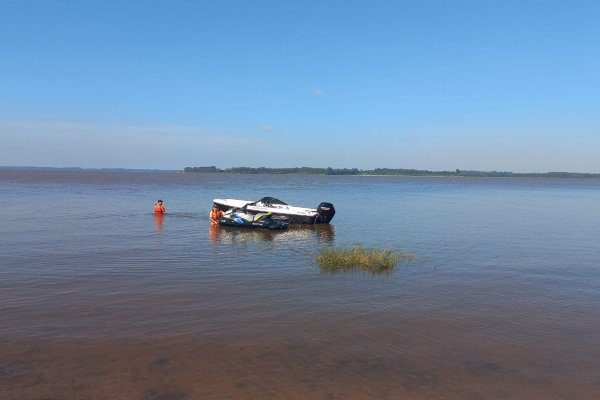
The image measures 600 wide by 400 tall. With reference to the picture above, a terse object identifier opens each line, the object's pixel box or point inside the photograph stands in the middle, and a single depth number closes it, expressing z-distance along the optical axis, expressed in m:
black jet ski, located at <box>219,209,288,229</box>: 27.03
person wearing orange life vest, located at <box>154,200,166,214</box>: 32.09
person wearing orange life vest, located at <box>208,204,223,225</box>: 27.81
